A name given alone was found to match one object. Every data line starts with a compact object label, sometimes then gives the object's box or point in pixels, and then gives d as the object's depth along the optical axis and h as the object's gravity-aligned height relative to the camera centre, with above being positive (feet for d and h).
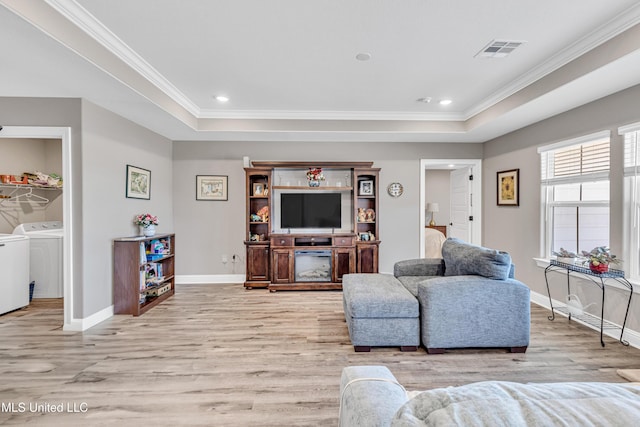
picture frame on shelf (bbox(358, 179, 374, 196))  16.60 +1.28
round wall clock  16.96 +1.20
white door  17.66 +0.37
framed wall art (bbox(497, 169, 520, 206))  14.22 +1.12
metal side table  9.08 -2.32
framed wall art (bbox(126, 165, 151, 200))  12.56 +1.20
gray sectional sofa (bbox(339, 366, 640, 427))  1.71 -1.27
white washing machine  11.51 -2.56
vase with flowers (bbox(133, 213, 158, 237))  12.81 -0.61
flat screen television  16.17 -0.08
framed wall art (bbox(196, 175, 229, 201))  16.62 +1.28
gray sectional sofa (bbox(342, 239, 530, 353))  8.43 -3.03
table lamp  26.43 +0.06
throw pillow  8.62 -1.63
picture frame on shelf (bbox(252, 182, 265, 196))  16.25 +1.14
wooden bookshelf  11.56 -2.73
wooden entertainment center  15.21 -1.12
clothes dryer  13.12 -2.36
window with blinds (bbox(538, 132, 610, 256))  10.43 +0.68
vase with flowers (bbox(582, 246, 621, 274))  9.18 -1.58
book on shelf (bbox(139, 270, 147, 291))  12.00 -2.98
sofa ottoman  8.61 -3.34
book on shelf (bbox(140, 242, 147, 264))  11.96 -1.87
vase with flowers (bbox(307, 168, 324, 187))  16.05 +1.84
